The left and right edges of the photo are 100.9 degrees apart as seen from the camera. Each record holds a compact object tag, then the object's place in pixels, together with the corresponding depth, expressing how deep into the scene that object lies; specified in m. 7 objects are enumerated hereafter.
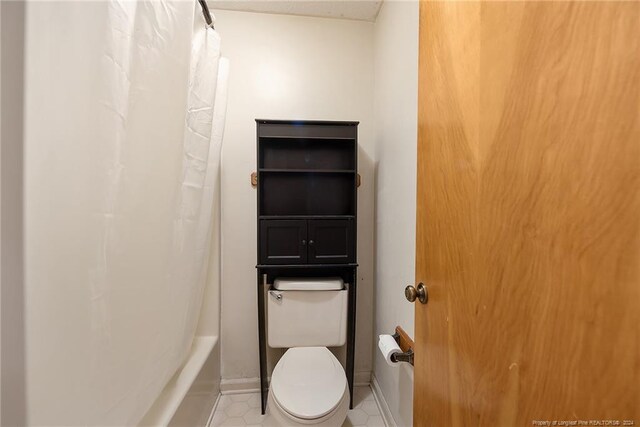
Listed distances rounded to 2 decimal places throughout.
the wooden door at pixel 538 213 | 0.29
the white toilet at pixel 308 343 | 1.09
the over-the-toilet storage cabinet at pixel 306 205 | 1.42
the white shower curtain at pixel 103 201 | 0.46
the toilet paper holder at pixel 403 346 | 0.96
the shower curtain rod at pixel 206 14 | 1.12
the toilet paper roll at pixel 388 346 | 0.98
